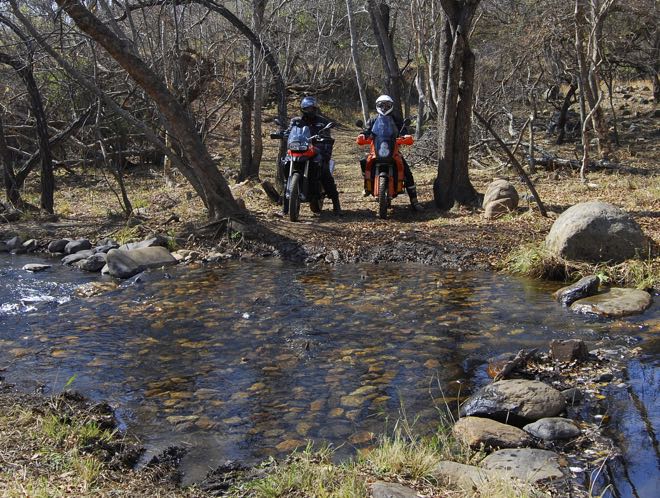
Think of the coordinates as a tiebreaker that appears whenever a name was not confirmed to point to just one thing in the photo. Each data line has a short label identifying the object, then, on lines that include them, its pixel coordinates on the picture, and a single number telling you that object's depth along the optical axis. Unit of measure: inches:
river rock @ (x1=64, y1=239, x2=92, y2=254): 418.6
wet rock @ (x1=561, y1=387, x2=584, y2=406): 195.8
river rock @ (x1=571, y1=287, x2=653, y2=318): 267.0
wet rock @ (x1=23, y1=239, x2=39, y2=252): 436.1
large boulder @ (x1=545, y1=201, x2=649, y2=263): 315.9
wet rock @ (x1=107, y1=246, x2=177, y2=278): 362.6
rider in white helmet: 431.2
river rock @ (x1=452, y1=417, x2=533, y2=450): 173.3
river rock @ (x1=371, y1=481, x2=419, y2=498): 141.9
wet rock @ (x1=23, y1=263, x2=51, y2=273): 381.1
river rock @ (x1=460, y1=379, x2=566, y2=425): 186.2
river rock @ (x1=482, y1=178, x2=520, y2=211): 415.5
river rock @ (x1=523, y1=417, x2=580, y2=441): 176.1
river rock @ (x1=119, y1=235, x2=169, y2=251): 399.5
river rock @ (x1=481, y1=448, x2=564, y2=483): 155.1
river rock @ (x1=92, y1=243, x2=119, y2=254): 405.7
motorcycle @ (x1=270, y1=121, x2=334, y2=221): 423.5
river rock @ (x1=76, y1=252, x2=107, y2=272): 378.9
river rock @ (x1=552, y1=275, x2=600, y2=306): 284.8
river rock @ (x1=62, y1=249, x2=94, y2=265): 396.2
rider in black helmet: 434.9
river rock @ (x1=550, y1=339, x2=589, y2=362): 221.5
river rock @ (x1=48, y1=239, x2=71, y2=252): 428.8
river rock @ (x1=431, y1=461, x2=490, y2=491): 148.5
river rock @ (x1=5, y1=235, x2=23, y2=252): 438.9
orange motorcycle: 426.6
